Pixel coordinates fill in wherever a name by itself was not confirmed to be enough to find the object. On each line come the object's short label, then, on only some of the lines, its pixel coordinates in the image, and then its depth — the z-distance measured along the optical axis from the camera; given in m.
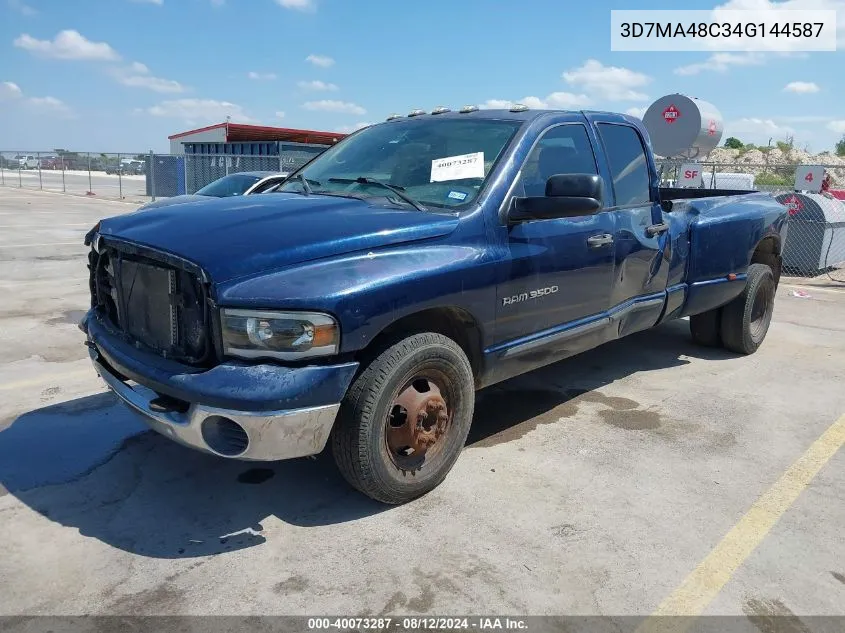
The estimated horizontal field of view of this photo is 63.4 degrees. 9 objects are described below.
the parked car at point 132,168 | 42.59
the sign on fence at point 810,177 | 13.12
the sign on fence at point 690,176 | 14.09
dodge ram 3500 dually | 2.81
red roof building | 25.41
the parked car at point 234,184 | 12.69
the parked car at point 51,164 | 40.97
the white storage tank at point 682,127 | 14.15
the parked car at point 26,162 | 34.25
